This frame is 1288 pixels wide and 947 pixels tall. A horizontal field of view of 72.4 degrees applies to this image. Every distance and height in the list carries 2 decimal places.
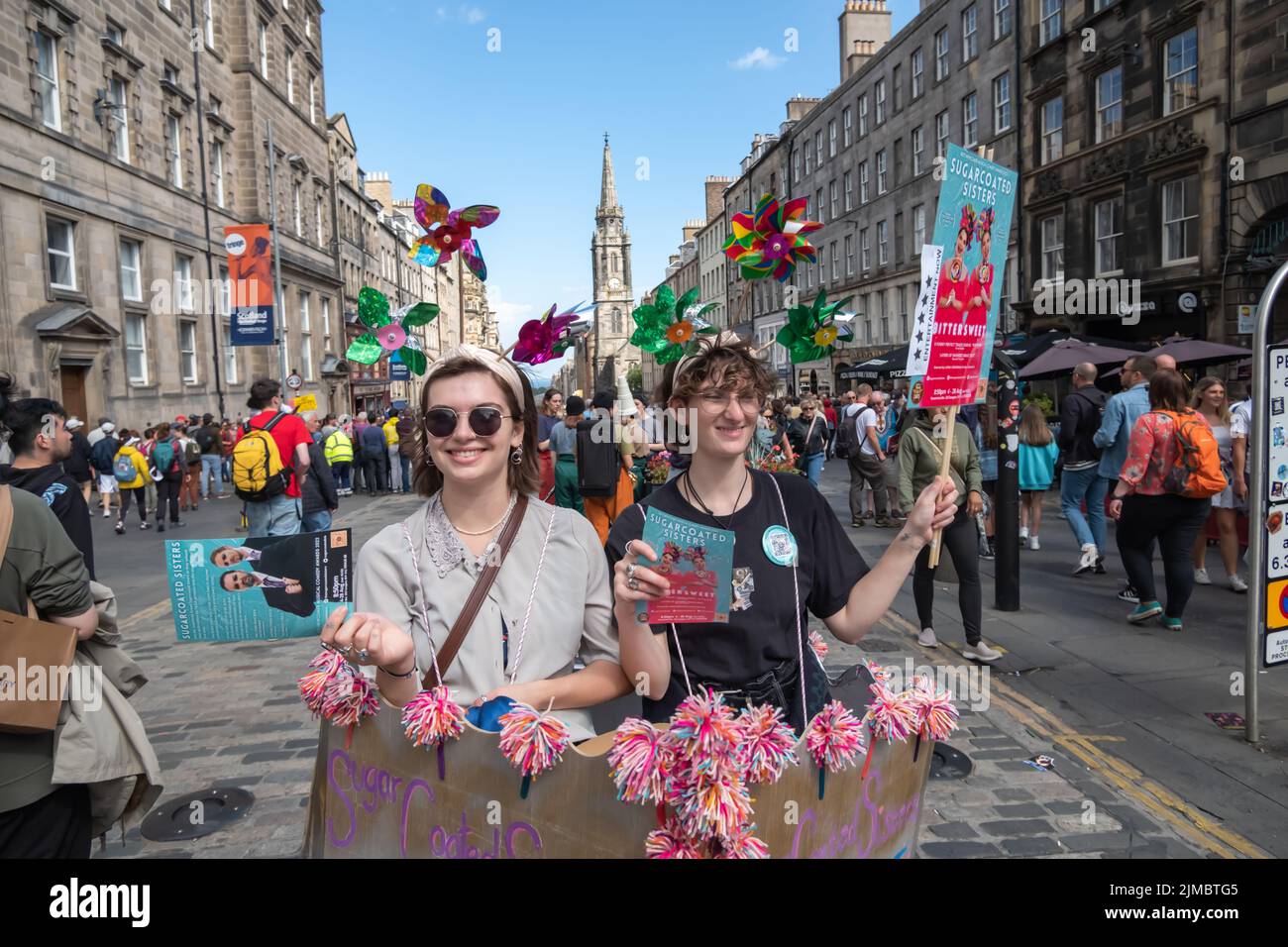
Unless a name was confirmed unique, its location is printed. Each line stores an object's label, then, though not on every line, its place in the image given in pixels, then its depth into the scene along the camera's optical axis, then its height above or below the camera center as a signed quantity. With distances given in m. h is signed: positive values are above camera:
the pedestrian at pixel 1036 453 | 9.93 -0.43
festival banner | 19.59 +3.51
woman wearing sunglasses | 2.18 -0.36
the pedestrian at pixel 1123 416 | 8.29 -0.04
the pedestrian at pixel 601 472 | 8.87 -0.43
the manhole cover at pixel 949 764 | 4.43 -1.78
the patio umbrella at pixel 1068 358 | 13.91 +0.92
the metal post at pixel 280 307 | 25.78 +4.38
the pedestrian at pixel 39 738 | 2.37 -0.79
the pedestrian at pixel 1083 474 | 9.05 -0.63
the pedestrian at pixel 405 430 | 20.78 +0.14
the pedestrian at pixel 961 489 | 6.38 -0.53
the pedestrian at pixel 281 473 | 7.85 -0.26
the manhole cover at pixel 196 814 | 3.97 -1.75
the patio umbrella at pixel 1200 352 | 12.75 +0.85
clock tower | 121.00 +23.48
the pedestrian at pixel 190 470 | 17.28 -0.57
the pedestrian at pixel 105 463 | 16.39 -0.31
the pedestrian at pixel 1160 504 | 6.48 -0.70
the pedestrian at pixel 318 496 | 8.91 -0.60
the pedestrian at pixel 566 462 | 9.68 -0.34
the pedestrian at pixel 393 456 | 21.17 -0.47
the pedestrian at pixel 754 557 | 2.42 -0.39
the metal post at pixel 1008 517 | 7.41 -0.86
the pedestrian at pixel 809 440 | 14.41 -0.29
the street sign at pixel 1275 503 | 4.62 -0.50
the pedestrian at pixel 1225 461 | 7.96 -0.48
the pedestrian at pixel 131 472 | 14.77 -0.49
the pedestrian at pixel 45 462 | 4.34 -0.07
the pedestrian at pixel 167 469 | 14.58 -0.42
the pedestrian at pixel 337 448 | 17.76 -0.19
